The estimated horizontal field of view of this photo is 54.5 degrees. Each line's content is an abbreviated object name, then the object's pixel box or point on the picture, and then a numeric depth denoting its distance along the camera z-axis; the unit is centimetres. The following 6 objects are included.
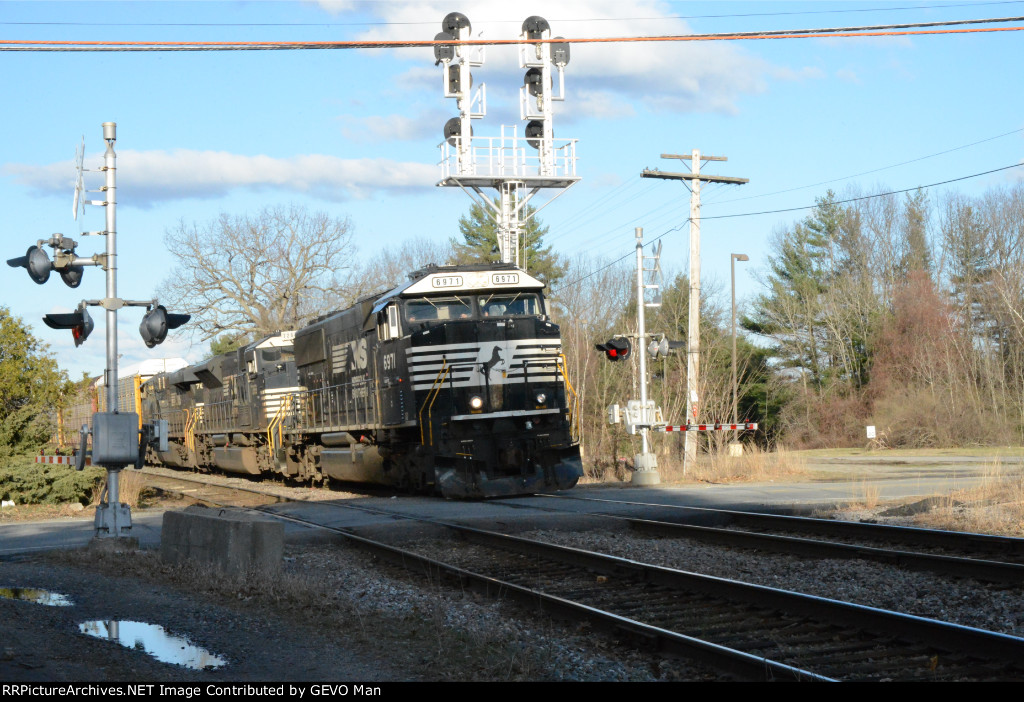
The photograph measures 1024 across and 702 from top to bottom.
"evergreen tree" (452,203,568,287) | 5709
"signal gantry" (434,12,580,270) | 2941
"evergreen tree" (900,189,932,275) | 5288
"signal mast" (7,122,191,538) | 1229
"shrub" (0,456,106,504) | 1858
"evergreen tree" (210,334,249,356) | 4897
